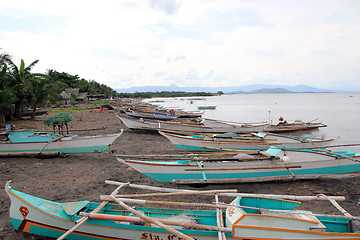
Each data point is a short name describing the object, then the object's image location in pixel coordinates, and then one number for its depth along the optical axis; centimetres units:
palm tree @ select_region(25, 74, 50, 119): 2169
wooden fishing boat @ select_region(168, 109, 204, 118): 3121
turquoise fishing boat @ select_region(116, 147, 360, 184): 810
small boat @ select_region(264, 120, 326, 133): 2195
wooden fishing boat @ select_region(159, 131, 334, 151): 1238
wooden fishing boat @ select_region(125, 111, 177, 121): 2355
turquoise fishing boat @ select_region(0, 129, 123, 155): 1109
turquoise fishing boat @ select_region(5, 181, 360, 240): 439
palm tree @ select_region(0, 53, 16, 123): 1709
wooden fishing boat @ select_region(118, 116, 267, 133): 1884
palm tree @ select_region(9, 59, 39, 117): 2097
